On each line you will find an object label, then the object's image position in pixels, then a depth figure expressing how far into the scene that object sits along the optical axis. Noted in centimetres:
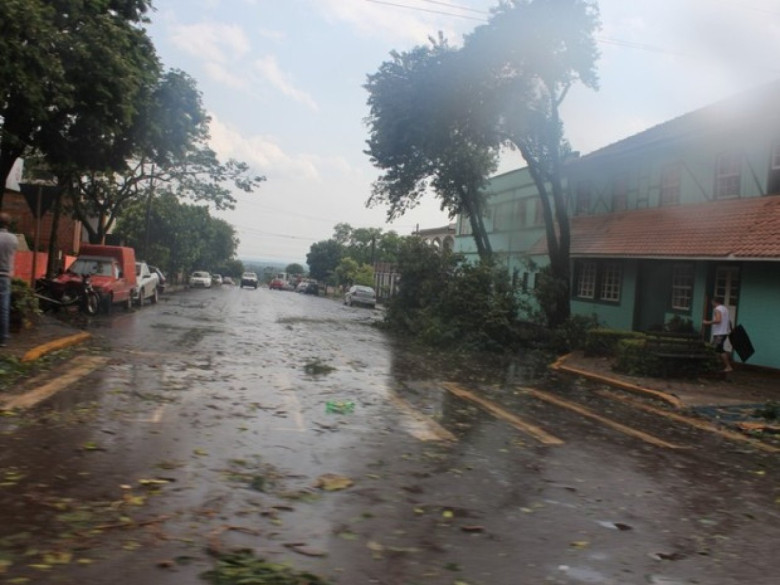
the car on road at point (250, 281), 7469
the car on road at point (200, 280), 6525
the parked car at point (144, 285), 2616
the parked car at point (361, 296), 4844
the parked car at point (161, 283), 3838
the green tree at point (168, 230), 5331
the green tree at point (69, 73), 1219
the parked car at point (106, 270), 2116
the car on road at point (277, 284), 8806
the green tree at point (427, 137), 2309
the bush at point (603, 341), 1806
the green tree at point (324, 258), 12269
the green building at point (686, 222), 1678
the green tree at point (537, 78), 2047
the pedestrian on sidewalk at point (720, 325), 1505
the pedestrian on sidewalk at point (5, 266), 1012
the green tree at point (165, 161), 2127
